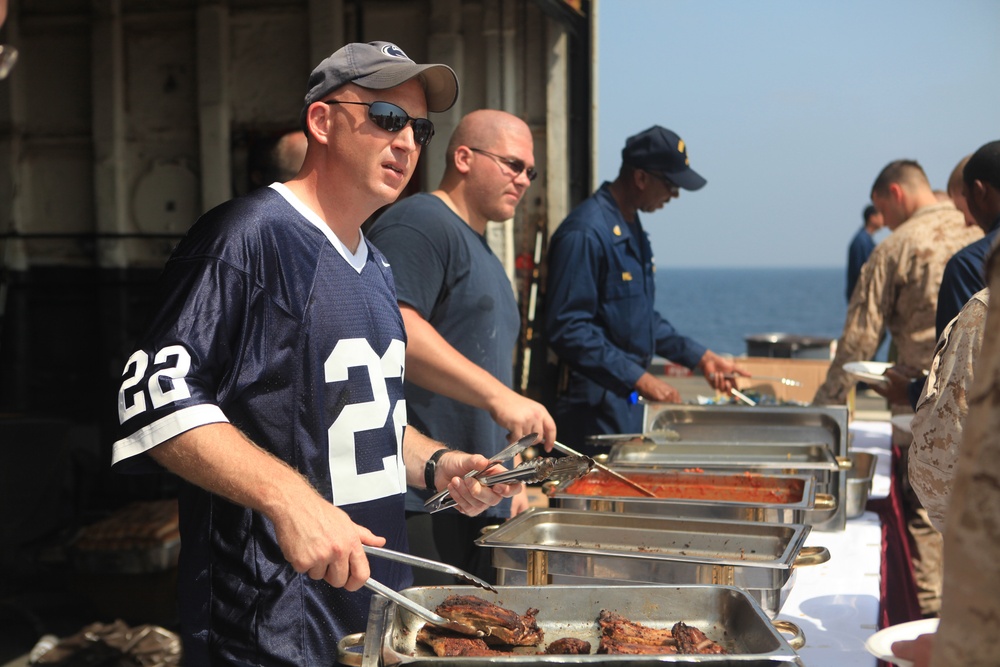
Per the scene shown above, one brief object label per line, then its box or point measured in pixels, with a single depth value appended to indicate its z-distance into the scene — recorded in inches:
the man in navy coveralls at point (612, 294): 157.5
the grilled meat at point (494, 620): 60.7
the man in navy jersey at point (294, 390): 61.9
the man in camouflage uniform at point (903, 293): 191.6
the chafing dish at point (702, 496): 95.3
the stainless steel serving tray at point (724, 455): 117.5
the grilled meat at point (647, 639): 58.5
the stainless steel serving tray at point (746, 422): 145.3
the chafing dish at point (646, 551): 74.0
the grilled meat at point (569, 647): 57.6
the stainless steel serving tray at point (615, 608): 60.2
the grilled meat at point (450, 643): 57.2
